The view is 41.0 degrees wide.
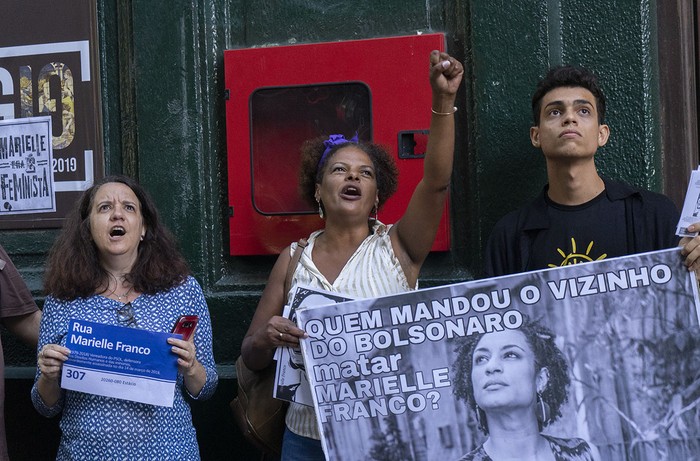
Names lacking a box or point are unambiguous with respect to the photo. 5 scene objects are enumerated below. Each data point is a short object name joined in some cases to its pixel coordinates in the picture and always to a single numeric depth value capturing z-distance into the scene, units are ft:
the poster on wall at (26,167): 15.33
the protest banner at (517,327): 9.56
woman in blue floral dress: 10.78
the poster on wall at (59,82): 14.99
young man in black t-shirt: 10.42
